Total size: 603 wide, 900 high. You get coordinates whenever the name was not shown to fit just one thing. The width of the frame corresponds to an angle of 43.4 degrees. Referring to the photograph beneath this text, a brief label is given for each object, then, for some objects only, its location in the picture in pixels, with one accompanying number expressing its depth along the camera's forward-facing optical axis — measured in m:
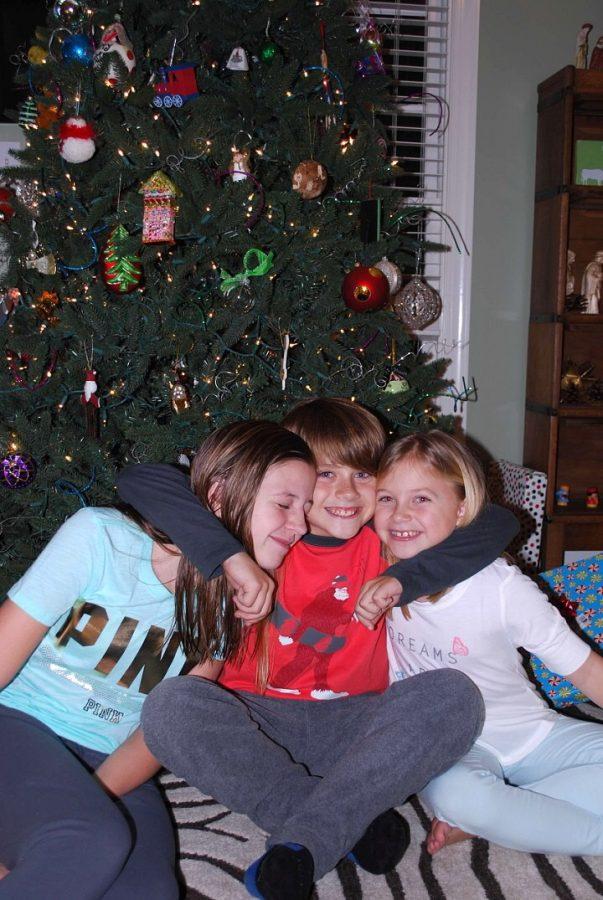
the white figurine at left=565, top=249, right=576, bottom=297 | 3.30
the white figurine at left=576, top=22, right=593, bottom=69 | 3.11
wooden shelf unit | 3.06
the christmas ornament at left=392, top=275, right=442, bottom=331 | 2.77
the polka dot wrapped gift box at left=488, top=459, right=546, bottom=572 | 2.93
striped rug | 1.32
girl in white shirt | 1.36
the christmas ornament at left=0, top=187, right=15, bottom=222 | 2.24
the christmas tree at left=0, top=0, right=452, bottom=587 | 2.05
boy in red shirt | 1.29
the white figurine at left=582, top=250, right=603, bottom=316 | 3.23
